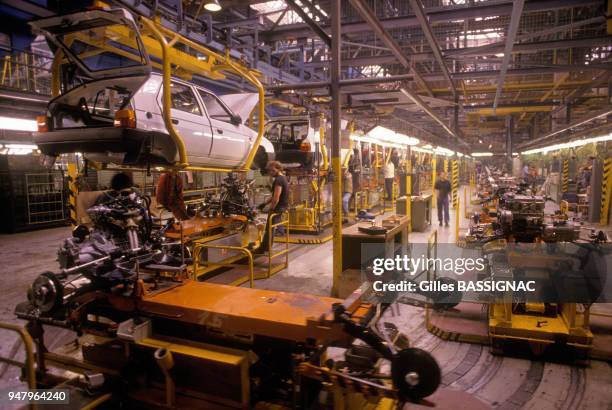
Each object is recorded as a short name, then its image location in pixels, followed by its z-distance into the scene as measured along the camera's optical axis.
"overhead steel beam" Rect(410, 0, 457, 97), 5.46
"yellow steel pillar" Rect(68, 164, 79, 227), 7.34
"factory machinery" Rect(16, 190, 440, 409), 2.58
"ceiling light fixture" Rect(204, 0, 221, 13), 5.42
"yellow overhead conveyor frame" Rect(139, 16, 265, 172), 3.78
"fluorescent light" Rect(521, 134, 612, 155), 12.73
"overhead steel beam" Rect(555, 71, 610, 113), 8.73
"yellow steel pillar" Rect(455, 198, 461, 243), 9.68
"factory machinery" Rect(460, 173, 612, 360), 4.09
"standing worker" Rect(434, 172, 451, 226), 11.63
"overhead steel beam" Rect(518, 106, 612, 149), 9.01
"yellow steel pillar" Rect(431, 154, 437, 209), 13.62
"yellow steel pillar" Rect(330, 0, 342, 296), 5.62
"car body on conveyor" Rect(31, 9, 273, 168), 3.92
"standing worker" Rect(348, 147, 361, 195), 13.63
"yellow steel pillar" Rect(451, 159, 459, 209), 11.30
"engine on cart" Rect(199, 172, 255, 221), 8.30
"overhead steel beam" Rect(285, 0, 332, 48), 5.11
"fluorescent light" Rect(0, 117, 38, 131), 7.22
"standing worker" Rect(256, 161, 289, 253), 7.28
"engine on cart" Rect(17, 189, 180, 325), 3.22
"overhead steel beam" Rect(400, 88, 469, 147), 6.60
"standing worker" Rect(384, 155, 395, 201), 16.70
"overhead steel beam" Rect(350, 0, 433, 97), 5.06
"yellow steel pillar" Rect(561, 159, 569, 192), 16.23
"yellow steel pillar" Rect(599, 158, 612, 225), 11.61
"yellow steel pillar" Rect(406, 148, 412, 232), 10.28
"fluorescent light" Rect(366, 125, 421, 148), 9.89
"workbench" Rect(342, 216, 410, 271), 5.75
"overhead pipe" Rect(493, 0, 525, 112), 4.62
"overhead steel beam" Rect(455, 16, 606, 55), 6.11
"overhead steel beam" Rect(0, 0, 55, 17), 5.30
